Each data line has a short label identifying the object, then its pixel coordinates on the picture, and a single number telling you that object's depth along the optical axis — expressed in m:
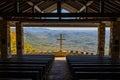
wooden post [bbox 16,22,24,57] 7.24
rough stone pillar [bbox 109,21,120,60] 6.10
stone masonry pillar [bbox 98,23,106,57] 7.29
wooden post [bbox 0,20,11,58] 6.16
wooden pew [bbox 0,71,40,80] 2.71
